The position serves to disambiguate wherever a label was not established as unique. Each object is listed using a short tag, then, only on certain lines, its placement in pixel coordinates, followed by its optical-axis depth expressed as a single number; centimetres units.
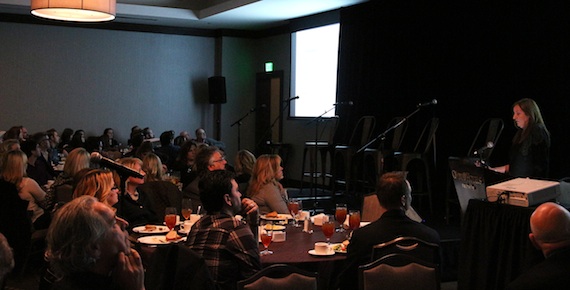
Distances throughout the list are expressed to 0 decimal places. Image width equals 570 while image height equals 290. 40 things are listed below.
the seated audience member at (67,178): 555
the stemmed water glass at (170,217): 429
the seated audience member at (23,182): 583
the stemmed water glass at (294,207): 488
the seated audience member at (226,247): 334
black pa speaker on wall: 1415
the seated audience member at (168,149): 1022
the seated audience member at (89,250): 220
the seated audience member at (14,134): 998
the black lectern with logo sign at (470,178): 527
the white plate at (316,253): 383
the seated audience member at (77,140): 1225
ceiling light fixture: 421
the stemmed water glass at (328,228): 410
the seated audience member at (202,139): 1200
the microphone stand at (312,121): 1080
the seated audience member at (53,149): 979
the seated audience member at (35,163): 747
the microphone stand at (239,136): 1357
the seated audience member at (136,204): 489
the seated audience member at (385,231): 371
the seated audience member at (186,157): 775
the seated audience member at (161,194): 541
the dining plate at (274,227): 451
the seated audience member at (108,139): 1292
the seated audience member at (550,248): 280
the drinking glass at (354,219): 433
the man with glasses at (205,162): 556
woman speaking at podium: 609
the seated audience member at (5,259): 201
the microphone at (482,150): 612
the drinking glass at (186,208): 454
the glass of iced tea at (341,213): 451
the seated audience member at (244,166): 640
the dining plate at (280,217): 492
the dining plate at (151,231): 437
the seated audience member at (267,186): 537
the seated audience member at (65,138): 1266
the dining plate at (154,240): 404
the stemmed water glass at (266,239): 384
